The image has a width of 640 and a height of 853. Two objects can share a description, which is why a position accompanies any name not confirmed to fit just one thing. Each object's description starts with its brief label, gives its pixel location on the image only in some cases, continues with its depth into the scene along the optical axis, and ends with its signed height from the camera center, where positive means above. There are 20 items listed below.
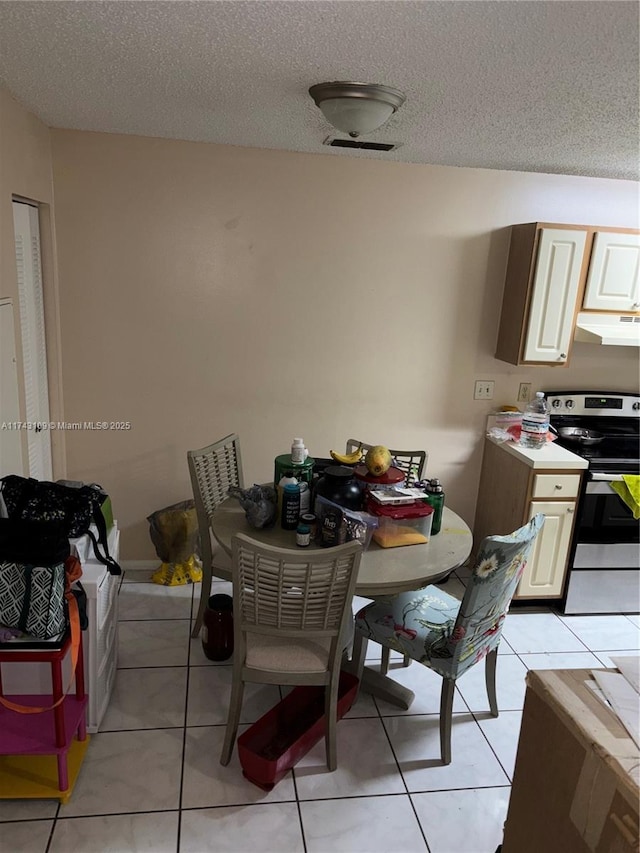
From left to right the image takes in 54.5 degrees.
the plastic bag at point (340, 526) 2.27 -0.82
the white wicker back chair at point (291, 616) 1.95 -1.04
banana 2.63 -0.67
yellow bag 3.44 -1.56
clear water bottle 3.40 -0.65
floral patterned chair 2.07 -1.20
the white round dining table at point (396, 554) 2.15 -0.93
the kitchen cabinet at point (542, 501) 3.21 -1.00
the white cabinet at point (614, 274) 3.22 +0.20
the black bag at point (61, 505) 2.19 -0.79
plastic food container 2.38 -0.84
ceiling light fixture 1.96 +0.62
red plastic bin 2.13 -1.58
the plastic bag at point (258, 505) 2.42 -0.82
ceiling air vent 2.81 +0.69
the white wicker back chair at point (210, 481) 2.84 -0.91
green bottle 2.51 -0.78
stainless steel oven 3.27 -1.15
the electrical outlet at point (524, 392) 3.66 -0.48
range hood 3.23 -0.08
